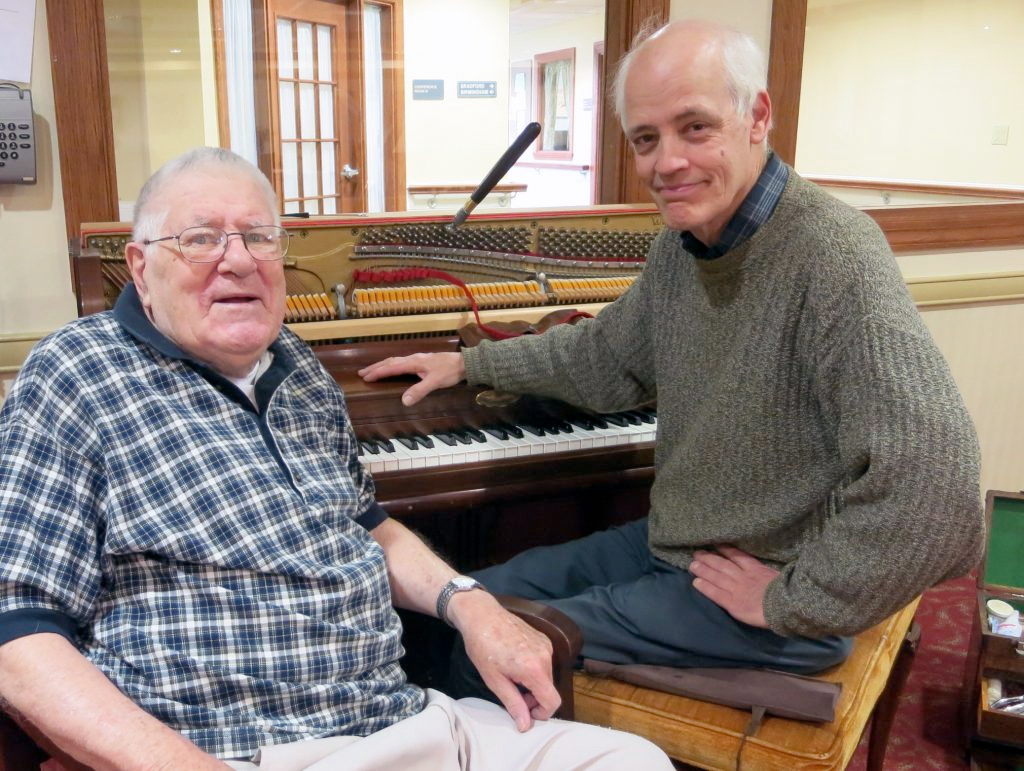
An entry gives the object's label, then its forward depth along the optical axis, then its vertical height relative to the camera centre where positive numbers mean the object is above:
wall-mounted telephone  2.12 +0.07
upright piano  1.83 -0.35
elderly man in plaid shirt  1.10 -0.50
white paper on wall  2.08 +0.29
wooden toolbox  2.10 -1.04
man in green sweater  1.30 -0.35
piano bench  1.38 -0.84
